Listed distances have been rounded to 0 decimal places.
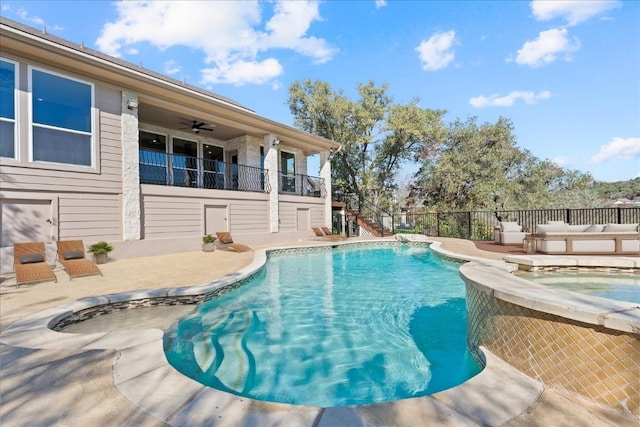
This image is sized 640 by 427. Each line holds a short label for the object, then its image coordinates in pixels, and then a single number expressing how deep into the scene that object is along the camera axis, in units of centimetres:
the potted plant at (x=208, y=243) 1013
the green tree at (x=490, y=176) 1706
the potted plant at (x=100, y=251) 751
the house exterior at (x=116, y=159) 691
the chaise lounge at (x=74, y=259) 609
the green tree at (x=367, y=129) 1920
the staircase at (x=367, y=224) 1672
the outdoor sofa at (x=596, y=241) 783
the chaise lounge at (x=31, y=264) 556
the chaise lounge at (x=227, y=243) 989
